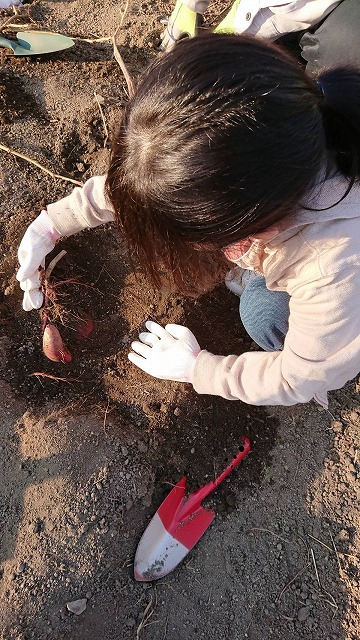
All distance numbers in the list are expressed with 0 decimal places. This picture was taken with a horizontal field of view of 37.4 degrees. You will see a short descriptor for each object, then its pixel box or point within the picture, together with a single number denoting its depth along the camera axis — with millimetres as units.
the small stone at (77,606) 1406
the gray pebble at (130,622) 1463
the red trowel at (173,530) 1489
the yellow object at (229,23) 1735
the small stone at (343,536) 1617
